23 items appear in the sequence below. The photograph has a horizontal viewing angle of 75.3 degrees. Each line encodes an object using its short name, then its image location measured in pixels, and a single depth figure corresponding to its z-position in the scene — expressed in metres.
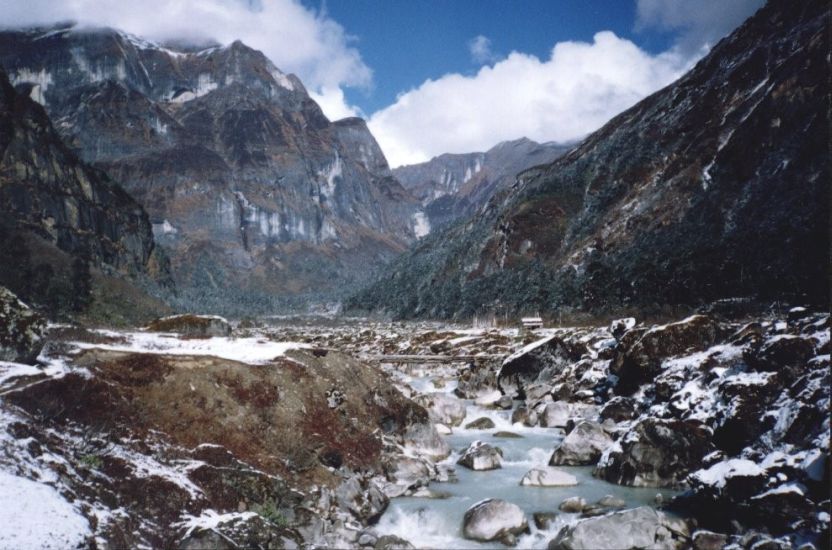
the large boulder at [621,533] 18.80
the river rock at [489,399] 47.93
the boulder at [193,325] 39.97
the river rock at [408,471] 25.68
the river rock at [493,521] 20.38
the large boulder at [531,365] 50.53
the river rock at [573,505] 22.27
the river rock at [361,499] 21.67
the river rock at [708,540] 18.44
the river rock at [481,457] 29.47
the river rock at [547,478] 26.23
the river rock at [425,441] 30.77
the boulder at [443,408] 40.66
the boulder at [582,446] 29.58
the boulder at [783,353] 23.73
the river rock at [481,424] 39.59
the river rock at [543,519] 21.05
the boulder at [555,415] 39.25
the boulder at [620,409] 36.09
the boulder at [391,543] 18.98
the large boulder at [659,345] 36.88
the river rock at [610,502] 22.61
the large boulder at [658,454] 25.42
